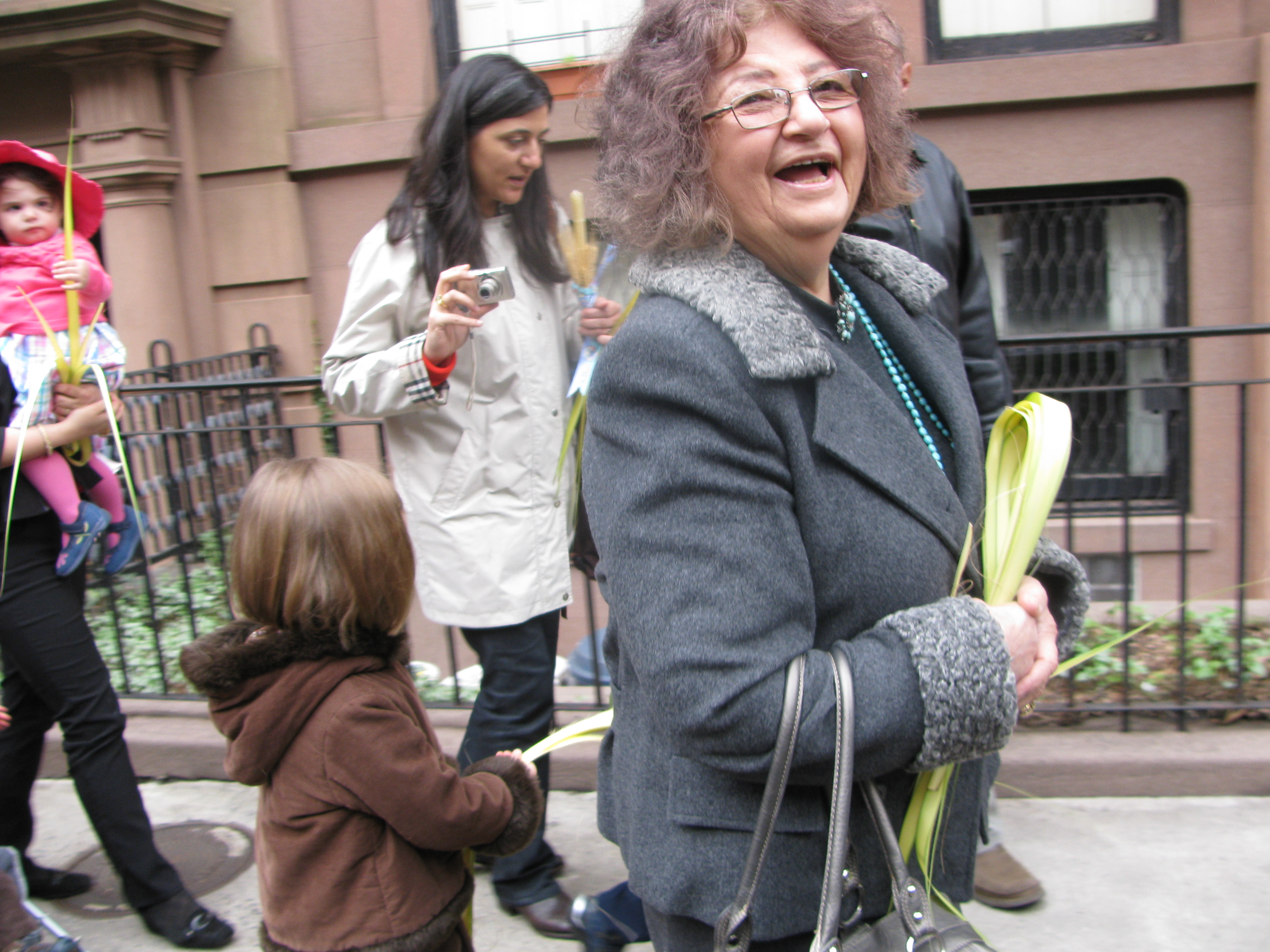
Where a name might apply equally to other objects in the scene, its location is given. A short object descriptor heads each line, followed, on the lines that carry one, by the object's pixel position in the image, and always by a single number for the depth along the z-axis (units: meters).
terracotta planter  6.39
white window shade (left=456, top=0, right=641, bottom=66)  6.43
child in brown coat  1.93
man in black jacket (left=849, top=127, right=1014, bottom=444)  2.80
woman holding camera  2.73
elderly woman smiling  1.26
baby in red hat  2.85
